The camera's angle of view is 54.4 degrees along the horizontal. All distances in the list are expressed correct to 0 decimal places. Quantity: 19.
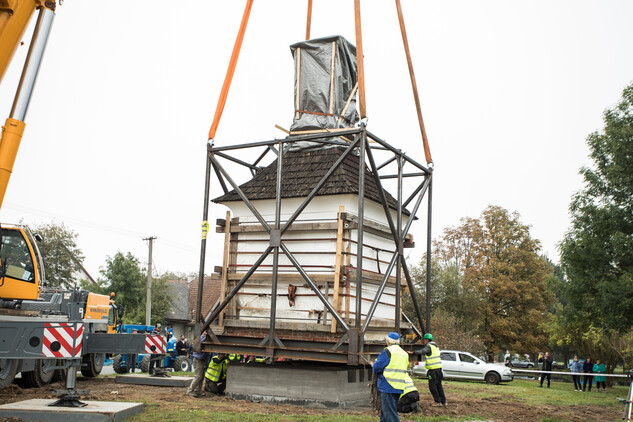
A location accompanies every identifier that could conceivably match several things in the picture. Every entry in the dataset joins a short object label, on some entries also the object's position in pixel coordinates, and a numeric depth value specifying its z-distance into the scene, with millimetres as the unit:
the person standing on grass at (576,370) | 27459
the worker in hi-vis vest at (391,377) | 9039
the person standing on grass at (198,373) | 13453
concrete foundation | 12352
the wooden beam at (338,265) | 12195
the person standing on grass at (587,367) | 28969
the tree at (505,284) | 40594
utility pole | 35612
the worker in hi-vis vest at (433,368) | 13695
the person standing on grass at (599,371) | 27384
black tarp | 15016
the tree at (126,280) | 44594
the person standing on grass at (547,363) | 29230
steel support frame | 11531
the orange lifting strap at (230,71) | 14060
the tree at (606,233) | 22281
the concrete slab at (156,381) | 16078
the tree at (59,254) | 44781
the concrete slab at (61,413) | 9234
